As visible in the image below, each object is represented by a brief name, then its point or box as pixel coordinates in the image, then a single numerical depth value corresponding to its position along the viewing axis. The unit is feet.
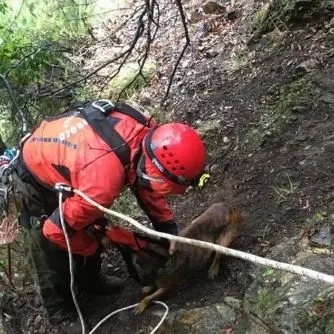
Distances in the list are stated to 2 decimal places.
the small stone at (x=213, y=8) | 23.00
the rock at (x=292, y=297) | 9.27
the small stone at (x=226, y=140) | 16.76
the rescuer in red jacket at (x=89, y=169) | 9.89
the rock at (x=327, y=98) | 15.12
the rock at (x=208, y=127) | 17.46
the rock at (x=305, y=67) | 16.57
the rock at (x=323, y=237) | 10.90
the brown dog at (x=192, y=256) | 12.09
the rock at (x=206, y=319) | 10.91
